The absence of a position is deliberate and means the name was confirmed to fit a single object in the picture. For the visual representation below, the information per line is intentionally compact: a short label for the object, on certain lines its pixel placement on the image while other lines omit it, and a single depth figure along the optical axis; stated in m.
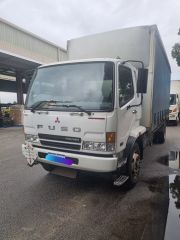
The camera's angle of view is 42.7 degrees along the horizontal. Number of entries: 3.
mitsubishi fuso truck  3.53
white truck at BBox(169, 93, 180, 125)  15.17
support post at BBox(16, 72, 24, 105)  17.48
